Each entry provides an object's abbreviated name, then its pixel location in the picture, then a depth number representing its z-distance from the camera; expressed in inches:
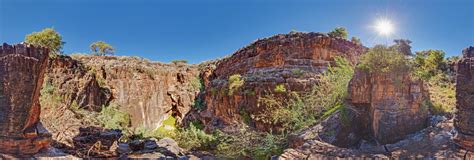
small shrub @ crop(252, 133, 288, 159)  303.2
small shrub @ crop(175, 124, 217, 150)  475.0
